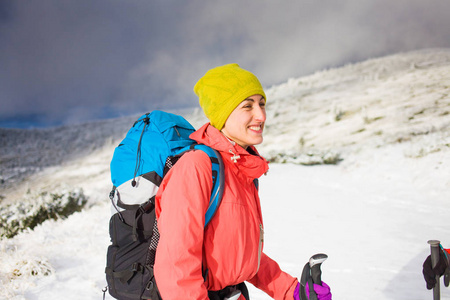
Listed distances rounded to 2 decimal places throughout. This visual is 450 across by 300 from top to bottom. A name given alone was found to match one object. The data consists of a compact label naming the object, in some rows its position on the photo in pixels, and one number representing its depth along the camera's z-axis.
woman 1.20
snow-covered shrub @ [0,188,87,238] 8.67
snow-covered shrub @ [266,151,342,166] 11.84
